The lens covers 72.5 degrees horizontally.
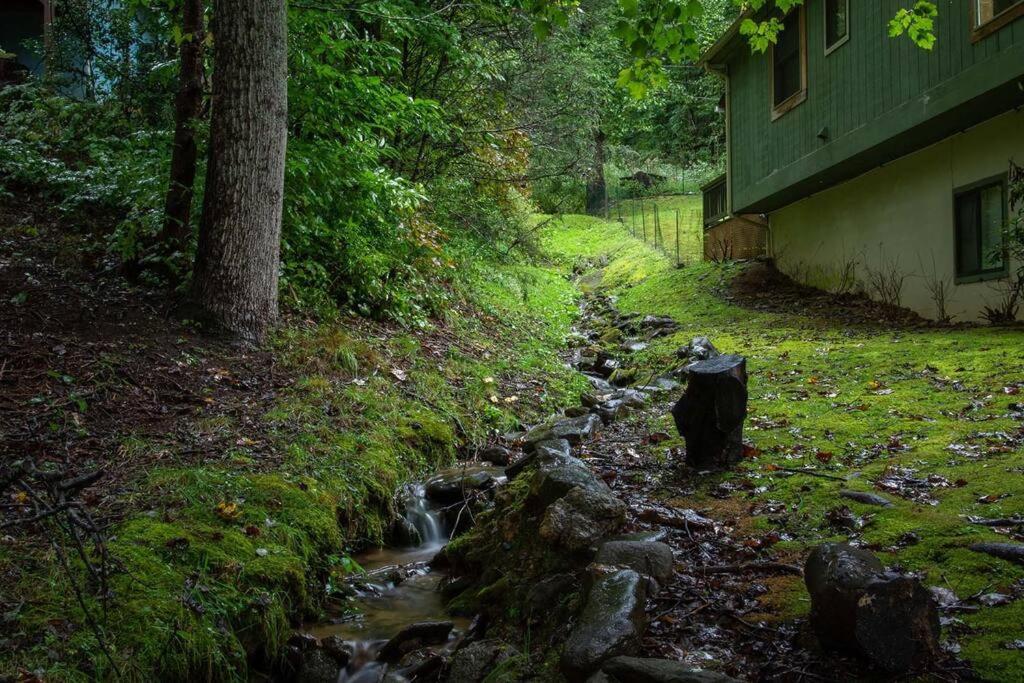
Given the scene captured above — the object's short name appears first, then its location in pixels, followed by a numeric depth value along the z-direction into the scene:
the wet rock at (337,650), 3.92
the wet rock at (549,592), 3.73
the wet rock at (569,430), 7.06
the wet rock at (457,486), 6.08
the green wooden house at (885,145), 9.39
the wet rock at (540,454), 5.90
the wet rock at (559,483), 4.38
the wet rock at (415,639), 4.00
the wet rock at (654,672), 2.61
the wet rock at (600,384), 9.99
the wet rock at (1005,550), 3.31
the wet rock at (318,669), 3.74
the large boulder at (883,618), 2.66
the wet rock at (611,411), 8.04
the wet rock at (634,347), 11.81
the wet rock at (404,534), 5.62
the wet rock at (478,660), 3.40
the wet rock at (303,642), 3.89
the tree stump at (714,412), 5.33
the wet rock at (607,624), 2.93
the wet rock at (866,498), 4.25
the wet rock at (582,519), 4.02
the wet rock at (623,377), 10.22
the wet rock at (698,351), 9.85
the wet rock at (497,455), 6.93
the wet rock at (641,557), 3.65
